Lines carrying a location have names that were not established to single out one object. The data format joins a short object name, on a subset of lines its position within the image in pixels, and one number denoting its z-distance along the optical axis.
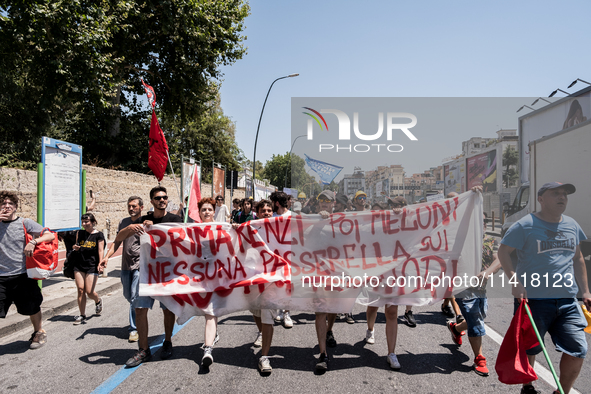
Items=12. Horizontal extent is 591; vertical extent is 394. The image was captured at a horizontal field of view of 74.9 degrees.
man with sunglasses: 4.12
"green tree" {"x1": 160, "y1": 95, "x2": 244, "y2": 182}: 34.50
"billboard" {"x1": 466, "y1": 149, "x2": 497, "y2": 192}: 19.55
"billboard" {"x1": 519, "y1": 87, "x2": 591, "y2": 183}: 8.30
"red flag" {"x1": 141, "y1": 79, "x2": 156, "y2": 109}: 8.31
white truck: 6.42
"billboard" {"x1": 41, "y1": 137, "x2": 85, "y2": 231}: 6.48
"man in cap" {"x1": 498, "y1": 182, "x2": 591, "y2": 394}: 3.15
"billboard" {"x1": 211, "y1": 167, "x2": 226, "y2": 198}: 18.73
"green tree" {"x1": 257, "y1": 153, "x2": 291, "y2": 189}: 89.00
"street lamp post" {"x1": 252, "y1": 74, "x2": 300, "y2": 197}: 28.12
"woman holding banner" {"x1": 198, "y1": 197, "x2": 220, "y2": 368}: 3.86
